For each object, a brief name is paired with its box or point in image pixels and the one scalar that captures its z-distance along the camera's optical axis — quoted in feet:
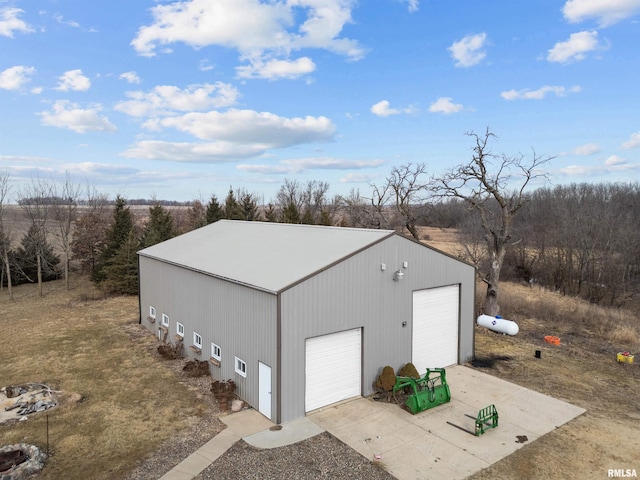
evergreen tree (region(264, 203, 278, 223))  127.55
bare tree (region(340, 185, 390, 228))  100.58
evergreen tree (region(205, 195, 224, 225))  117.91
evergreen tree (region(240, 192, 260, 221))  122.52
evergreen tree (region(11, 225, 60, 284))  94.38
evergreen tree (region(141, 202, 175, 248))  94.22
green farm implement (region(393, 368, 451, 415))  32.81
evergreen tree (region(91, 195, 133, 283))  93.50
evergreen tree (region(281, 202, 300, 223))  119.14
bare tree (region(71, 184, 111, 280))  103.57
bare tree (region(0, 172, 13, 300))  86.07
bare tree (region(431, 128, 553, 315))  66.59
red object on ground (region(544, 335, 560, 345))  52.65
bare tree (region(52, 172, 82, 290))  95.10
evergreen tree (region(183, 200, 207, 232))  136.36
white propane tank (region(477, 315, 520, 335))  55.01
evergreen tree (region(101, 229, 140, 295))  84.94
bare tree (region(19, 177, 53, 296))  93.15
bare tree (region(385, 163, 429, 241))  93.76
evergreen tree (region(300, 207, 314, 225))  125.80
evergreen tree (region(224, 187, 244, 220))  119.03
